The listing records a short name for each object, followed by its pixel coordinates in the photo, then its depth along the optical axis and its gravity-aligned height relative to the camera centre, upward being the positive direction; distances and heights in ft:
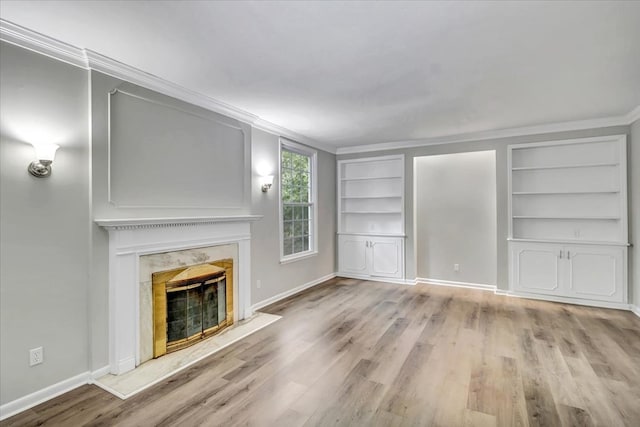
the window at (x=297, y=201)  16.03 +0.72
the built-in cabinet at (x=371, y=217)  19.03 -0.22
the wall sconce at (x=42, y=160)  7.17 +1.28
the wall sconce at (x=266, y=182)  14.12 +1.47
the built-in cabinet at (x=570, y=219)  13.93 -0.32
